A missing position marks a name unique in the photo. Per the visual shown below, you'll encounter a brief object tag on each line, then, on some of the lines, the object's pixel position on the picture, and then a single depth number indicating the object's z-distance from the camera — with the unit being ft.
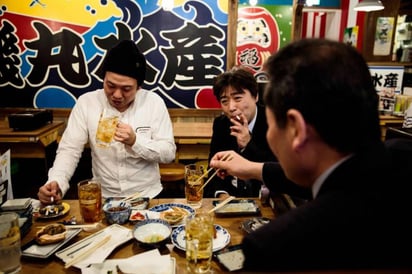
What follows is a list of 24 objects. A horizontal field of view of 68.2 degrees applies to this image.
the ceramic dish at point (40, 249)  4.62
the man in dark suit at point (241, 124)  8.32
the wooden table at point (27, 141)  13.46
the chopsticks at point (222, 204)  6.07
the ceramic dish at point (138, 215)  5.83
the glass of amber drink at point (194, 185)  6.41
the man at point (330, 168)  2.21
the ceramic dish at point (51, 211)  5.96
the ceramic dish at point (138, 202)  6.43
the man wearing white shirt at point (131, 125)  8.17
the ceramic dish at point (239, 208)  6.07
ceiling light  17.78
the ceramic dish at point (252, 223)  5.47
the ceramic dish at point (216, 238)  4.94
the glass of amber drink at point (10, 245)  4.24
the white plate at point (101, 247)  4.59
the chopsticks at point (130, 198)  6.47
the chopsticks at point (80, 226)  5.54
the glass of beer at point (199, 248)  4.41
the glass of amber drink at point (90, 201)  5.68
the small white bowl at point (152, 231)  4.97
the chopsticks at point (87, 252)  4.47
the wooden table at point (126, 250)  4.45
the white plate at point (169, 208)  6.27
